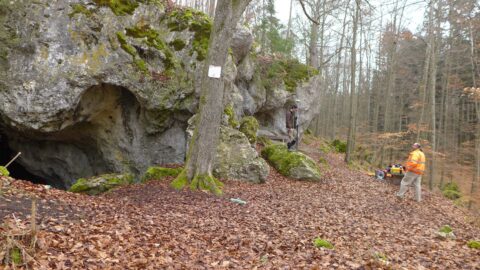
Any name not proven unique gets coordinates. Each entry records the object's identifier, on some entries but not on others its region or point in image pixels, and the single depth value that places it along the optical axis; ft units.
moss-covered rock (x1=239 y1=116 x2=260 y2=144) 44.16
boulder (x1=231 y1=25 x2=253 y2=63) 43.65
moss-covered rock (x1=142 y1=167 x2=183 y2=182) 31.48
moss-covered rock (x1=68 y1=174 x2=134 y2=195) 29.45
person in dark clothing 47.68
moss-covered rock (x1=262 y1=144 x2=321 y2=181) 38.55
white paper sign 27.27
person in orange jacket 32.89
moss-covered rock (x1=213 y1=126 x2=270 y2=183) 33.71
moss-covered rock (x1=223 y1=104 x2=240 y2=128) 40.61
